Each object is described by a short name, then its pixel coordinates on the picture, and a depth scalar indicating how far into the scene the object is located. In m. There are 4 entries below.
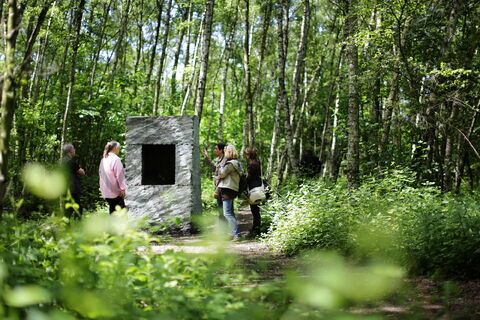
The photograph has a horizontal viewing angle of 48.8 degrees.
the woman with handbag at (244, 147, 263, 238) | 9.59
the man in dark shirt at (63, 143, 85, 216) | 8.12
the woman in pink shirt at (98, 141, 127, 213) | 8.61
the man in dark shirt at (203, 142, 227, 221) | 9.39
